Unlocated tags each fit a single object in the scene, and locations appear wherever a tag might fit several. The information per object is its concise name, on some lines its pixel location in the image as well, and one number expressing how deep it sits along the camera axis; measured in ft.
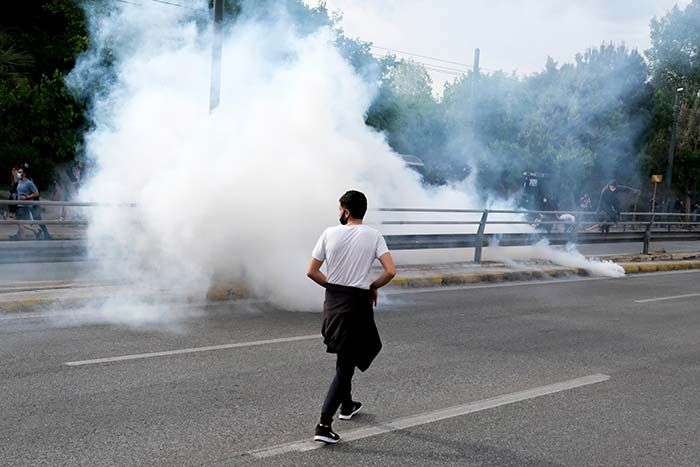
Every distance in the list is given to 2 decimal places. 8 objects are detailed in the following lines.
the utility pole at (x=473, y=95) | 56.15
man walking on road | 15.58
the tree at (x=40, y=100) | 61.77
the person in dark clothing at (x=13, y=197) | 49.44
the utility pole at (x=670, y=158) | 75.22
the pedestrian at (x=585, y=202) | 88.10
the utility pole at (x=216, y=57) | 35.04
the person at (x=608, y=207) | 60.49
